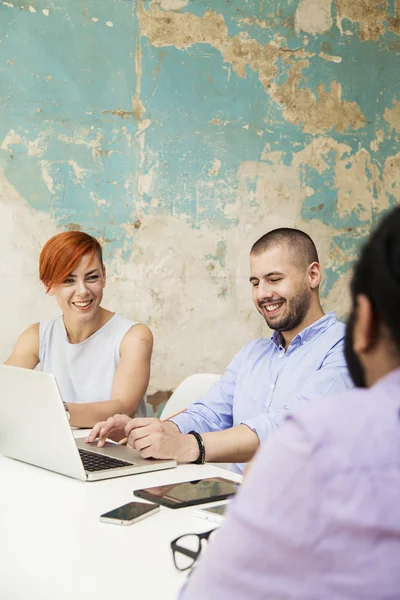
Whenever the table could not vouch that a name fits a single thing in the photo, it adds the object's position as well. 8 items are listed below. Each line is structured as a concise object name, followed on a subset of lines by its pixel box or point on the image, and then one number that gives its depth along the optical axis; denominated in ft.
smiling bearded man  7.80
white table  3.78
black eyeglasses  3.99
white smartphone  4.90
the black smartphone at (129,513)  4.80
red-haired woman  9.87
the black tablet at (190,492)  5.30
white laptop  5.94
